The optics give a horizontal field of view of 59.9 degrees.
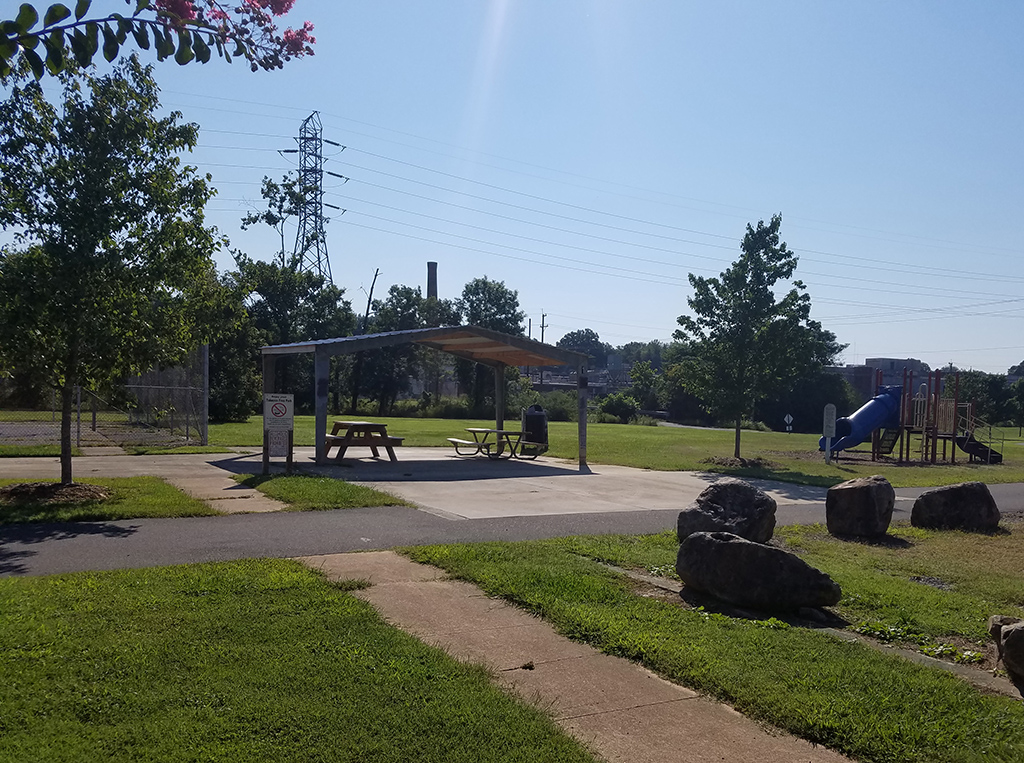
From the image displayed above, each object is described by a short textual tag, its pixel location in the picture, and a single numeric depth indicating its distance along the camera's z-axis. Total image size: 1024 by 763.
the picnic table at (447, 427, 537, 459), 21.75
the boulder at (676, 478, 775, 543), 9.23
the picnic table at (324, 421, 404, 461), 18.61
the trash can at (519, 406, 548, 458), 23.77
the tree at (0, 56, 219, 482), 11.18
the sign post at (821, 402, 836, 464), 26.39
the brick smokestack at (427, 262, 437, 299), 86.31
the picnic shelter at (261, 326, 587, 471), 17.83
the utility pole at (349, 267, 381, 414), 59.31
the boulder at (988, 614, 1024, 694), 5.07
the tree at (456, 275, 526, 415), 75.81
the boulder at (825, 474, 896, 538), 11.28
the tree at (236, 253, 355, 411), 53.56
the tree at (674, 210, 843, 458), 23.78
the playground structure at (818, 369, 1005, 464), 30.23
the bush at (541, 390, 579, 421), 56.07
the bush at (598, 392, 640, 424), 62.81
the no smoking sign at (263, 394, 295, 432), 15.10
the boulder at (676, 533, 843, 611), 6.77
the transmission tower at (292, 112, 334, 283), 62.50
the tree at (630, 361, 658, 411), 75.81
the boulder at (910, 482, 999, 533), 12.39
